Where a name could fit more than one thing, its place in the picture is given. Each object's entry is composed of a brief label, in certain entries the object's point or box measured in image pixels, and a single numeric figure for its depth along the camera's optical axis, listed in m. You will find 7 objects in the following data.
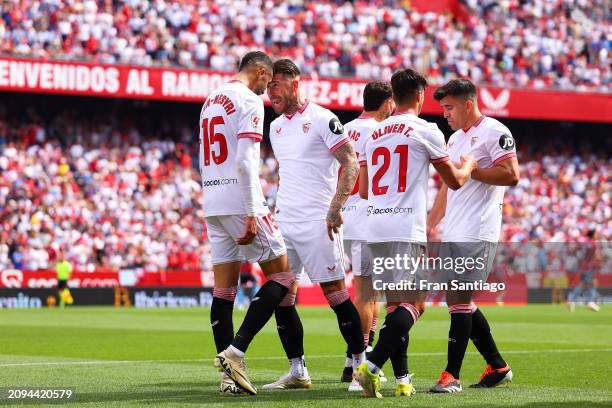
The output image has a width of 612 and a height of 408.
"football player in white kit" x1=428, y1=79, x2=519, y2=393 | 18.47
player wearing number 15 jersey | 17.69
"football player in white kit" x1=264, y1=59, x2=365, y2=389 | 18.95
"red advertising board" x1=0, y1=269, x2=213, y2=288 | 62.00
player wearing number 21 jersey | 17.39
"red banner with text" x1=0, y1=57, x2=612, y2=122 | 68.12
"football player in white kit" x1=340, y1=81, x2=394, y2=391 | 21.34
